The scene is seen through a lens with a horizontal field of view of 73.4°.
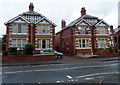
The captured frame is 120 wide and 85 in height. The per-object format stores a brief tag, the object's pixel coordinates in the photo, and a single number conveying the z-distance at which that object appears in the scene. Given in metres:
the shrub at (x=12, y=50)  14.07
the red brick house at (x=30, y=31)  17.10
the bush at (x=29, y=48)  14.30
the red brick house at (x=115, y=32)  28.34
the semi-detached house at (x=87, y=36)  19.27
